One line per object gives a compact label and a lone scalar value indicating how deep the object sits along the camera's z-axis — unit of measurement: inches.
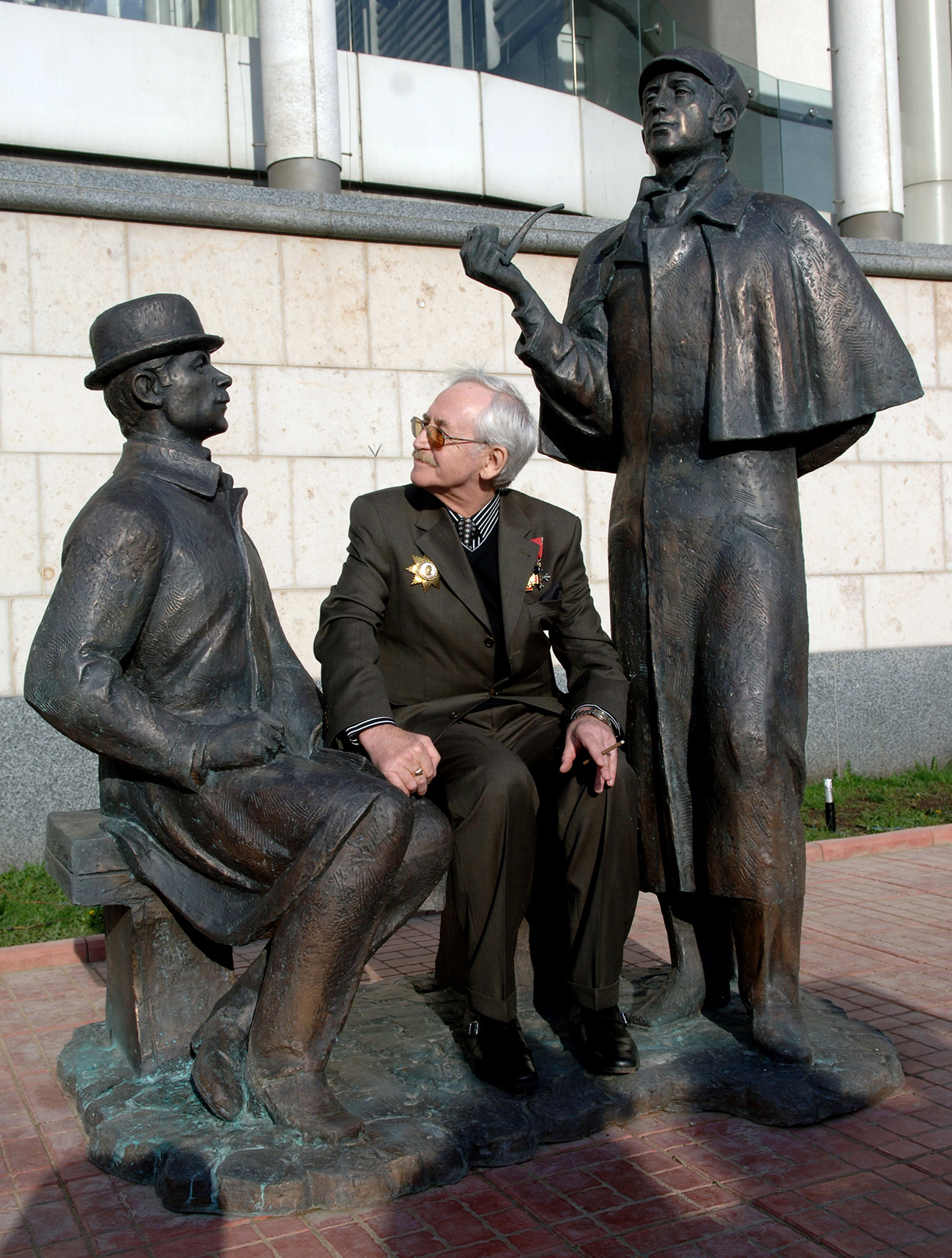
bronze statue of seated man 110.1
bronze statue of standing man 127.7
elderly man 123.6
